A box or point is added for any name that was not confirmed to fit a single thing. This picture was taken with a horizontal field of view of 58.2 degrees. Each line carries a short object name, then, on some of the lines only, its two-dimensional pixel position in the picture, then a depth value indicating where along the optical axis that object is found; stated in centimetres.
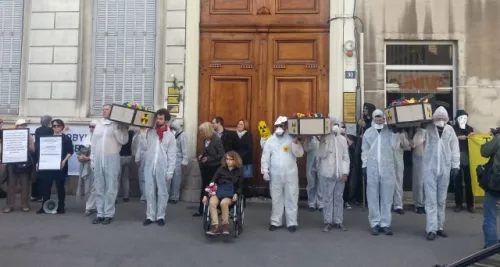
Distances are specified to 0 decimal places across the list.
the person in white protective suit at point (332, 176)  722
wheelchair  659
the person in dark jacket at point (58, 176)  816
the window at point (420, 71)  966
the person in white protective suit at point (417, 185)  814
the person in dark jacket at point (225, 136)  851
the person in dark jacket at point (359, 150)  870
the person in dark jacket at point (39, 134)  847
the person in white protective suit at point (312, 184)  860
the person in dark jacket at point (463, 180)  840
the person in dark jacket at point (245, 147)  873
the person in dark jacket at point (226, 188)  650
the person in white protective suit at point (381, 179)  699
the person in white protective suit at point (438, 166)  674
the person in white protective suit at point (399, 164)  700
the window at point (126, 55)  1025
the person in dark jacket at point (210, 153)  773
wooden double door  977
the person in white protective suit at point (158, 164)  750
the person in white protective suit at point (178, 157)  894
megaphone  820
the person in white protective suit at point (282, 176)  721
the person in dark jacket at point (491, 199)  581
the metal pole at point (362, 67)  956
